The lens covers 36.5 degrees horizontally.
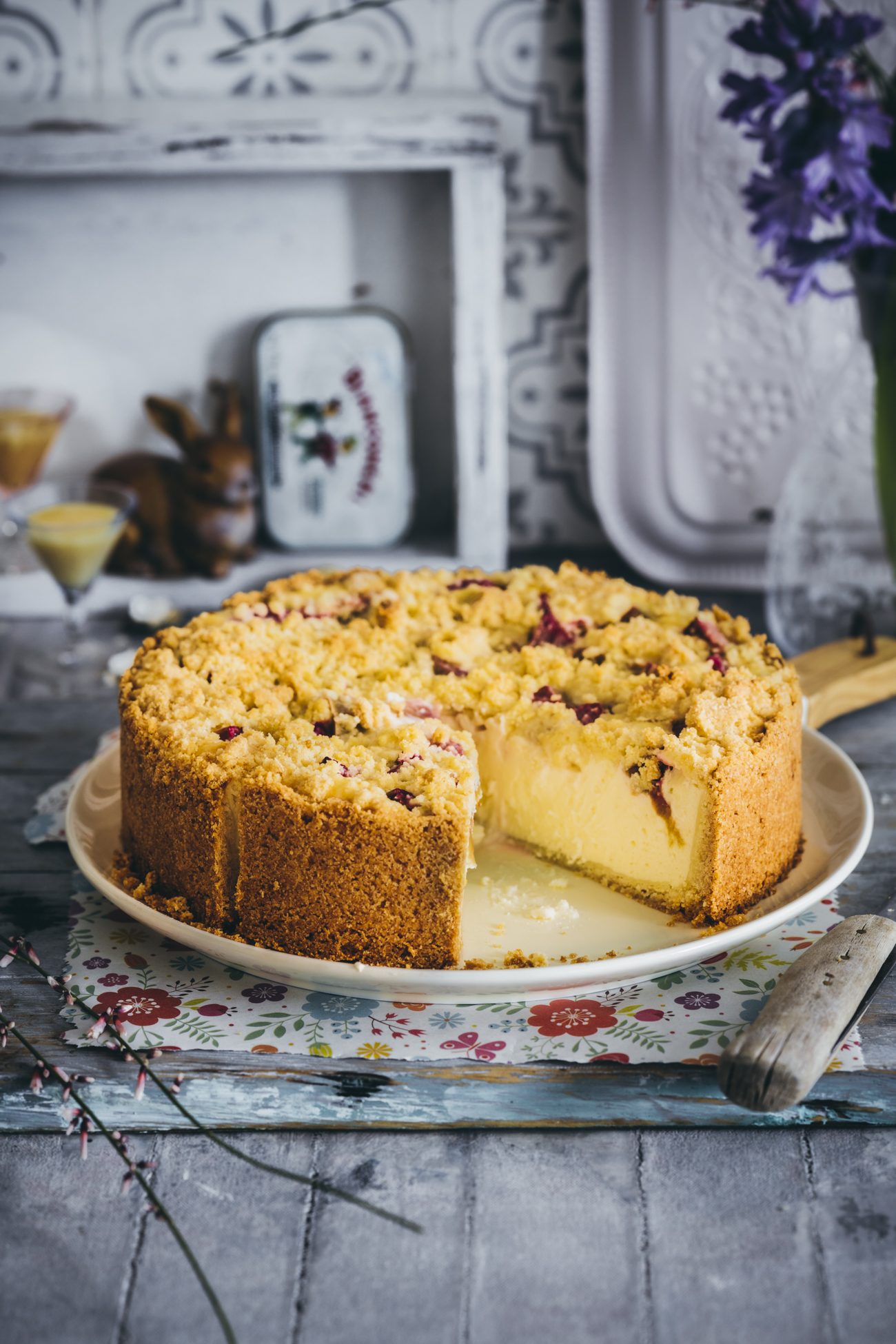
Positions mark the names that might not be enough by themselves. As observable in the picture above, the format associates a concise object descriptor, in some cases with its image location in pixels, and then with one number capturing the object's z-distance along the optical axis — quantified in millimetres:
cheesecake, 1727
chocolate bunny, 3256
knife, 1445
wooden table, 1356
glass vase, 2852
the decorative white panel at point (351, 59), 3176
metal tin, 3324
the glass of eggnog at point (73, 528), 3002
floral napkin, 1643
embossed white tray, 3180
